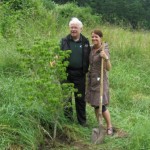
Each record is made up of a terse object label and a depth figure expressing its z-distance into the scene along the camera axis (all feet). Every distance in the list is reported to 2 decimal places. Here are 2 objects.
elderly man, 17.71
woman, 17.44
